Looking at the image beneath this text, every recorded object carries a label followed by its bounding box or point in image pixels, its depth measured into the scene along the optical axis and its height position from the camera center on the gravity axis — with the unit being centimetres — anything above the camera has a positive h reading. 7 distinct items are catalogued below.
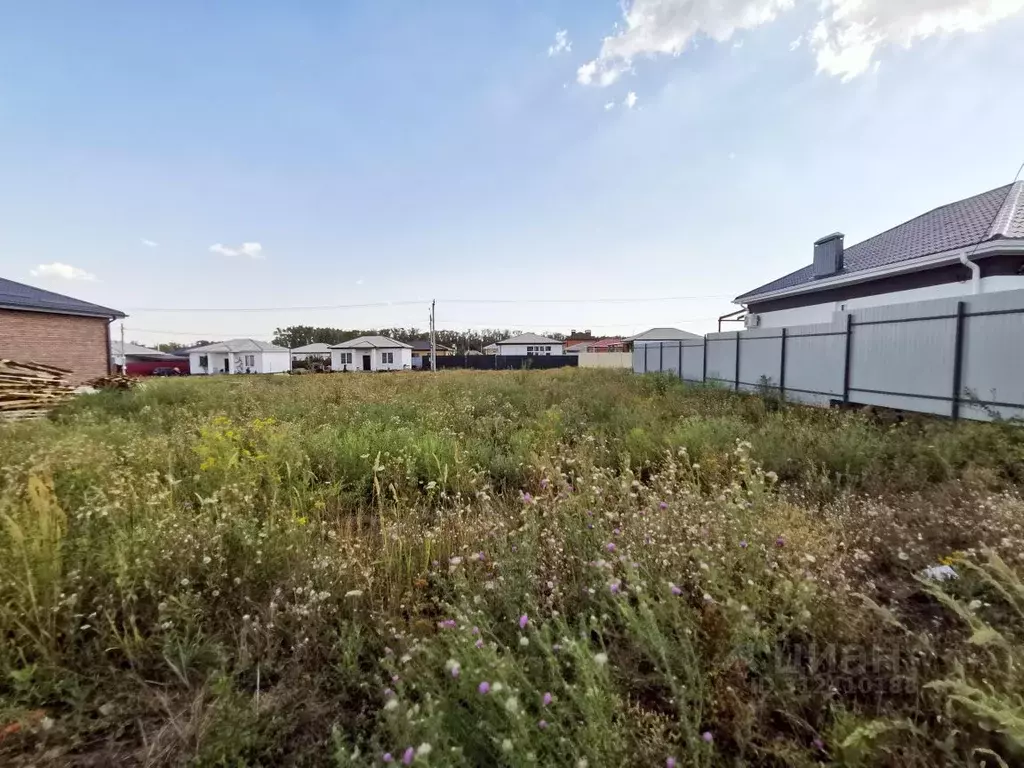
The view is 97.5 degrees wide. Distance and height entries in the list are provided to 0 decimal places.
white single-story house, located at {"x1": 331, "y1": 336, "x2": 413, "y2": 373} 5046 +32
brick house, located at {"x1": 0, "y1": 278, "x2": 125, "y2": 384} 1362 +86
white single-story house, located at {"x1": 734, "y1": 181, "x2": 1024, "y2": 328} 965 +243
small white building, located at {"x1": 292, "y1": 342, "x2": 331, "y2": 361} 5872 +59
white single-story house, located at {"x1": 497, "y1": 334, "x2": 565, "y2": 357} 5862 +164
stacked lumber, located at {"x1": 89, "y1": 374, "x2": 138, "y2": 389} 1147 -68
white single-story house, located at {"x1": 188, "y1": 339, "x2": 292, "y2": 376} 4791 -10
